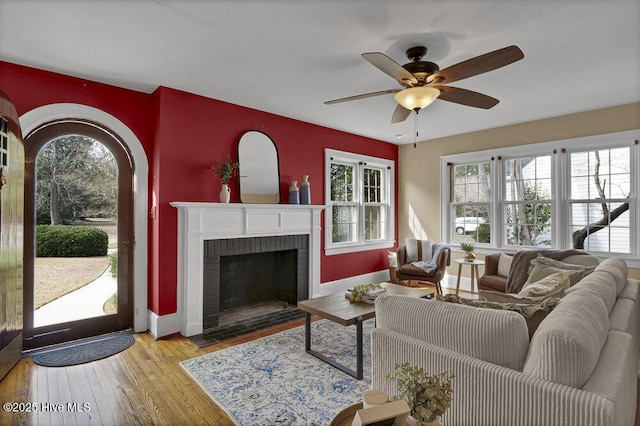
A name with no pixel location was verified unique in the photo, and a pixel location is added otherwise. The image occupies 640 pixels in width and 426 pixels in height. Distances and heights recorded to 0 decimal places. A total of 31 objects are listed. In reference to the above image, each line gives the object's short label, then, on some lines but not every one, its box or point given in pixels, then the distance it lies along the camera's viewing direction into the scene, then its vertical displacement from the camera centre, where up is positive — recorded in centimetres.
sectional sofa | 117 -60
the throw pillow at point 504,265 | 425 -65
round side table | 485 -82
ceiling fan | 216 +100
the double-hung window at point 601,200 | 422 +17
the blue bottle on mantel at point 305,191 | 461 +31
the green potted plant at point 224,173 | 379 +47
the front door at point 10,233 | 257 -15
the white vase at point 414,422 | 109 -69
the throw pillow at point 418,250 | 532 -58
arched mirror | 412 +57
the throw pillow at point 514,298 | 201 -54
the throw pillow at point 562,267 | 251 -46
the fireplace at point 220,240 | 355 -30
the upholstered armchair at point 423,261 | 487 -73
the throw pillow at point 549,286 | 219 -50
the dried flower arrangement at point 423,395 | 105 -58
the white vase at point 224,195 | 378 +22
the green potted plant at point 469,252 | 494 -57
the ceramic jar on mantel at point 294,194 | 447 +27
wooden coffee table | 268 -84
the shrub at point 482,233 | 536 -32
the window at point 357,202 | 532 +19
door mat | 285 -124
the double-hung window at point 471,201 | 539 +21
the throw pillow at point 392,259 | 579 -79
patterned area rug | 220 -128
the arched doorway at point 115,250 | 308 -38
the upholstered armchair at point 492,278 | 409 -81
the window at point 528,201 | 481 +18
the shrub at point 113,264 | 353 -52
